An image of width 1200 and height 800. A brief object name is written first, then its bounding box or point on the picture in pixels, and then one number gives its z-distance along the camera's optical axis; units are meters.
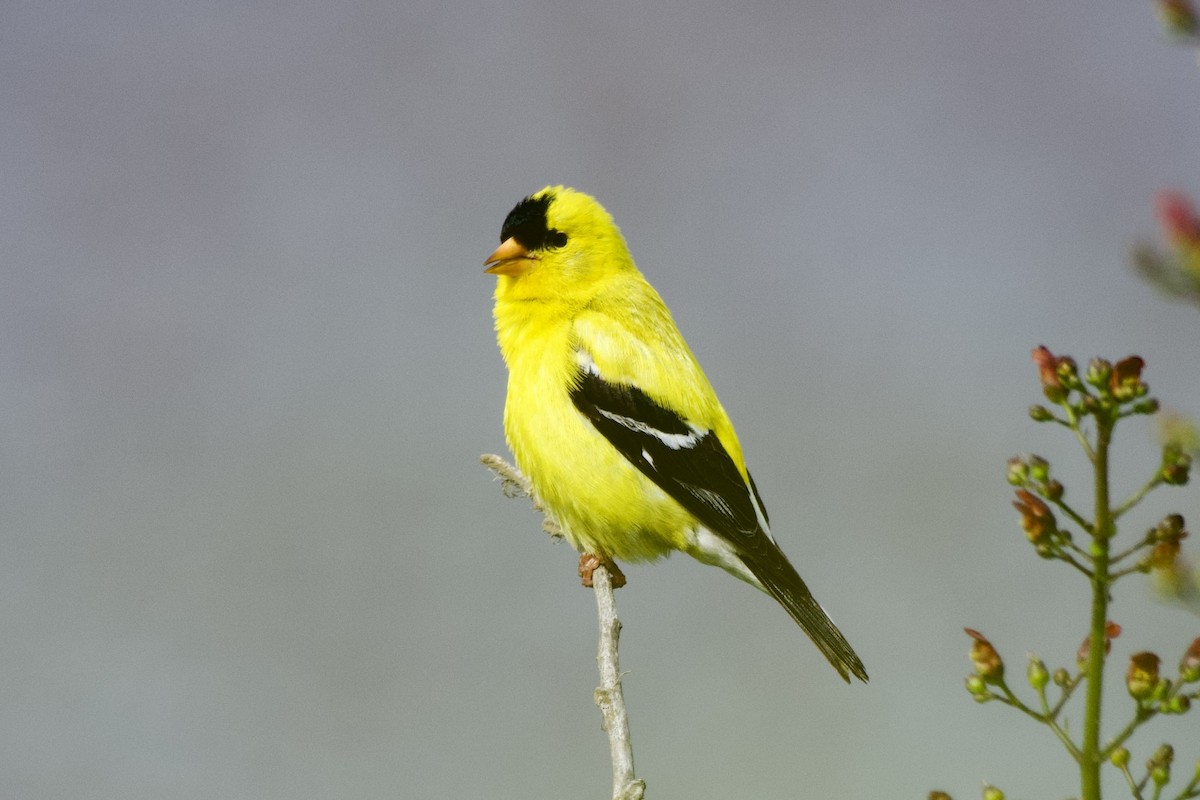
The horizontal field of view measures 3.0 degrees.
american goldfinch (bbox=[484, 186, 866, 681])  4.42
